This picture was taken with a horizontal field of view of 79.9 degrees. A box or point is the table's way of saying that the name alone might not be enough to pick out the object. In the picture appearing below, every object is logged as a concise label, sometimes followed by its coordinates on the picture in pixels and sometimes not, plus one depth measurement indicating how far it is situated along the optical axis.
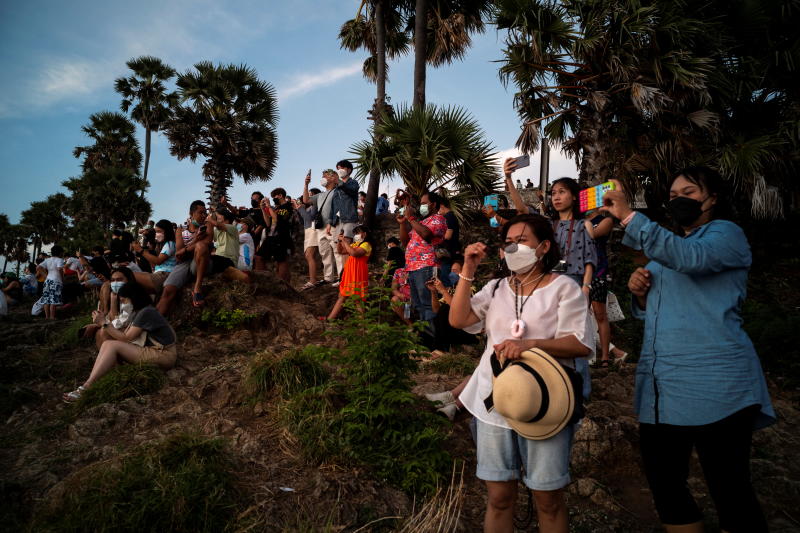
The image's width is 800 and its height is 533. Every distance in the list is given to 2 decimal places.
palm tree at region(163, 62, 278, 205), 18.05
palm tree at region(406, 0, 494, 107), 13.65
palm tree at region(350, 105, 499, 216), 9.60
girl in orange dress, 7.02
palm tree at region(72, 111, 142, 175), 28.14
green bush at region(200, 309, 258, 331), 6.89
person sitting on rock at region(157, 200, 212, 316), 7.00
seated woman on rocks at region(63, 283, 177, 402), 4.96
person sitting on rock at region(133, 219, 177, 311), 7.43
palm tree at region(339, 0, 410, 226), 13.31
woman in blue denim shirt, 1.86
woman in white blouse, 1.95
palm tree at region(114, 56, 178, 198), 26.84
